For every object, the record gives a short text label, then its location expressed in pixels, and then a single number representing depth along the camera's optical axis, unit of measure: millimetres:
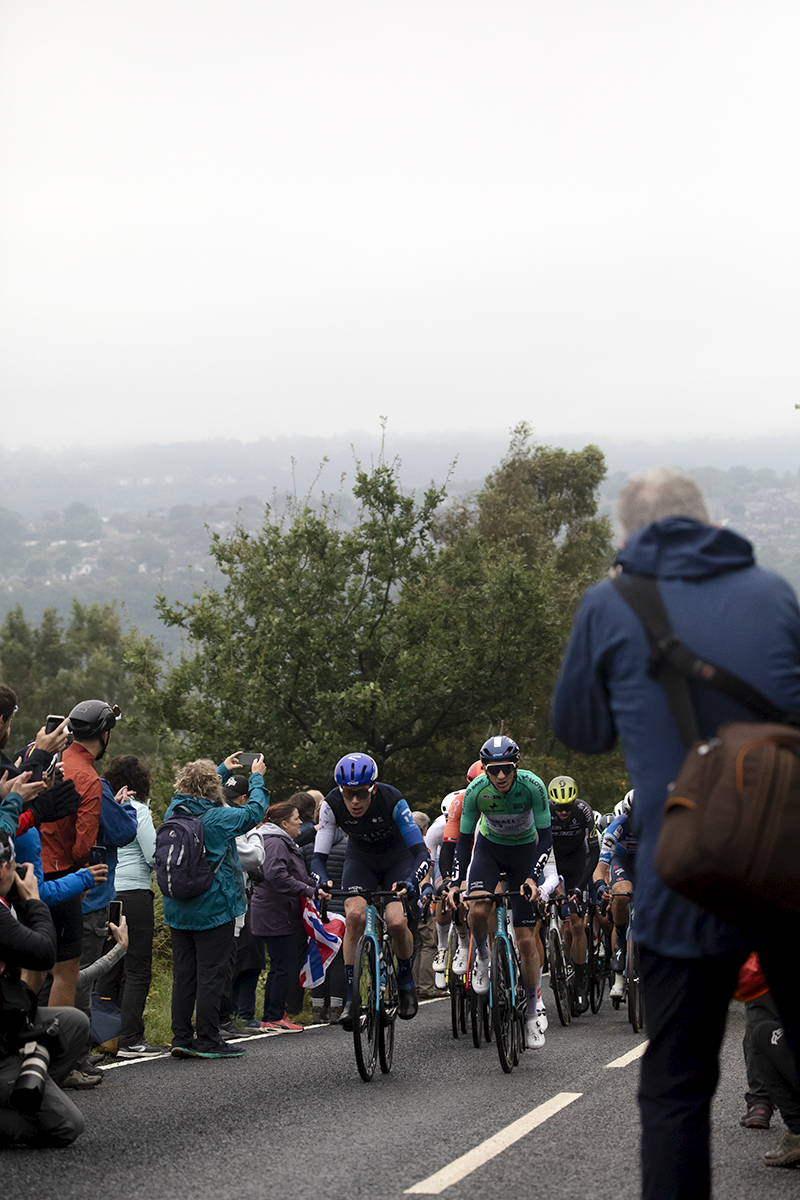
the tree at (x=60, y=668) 60812
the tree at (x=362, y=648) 35156
